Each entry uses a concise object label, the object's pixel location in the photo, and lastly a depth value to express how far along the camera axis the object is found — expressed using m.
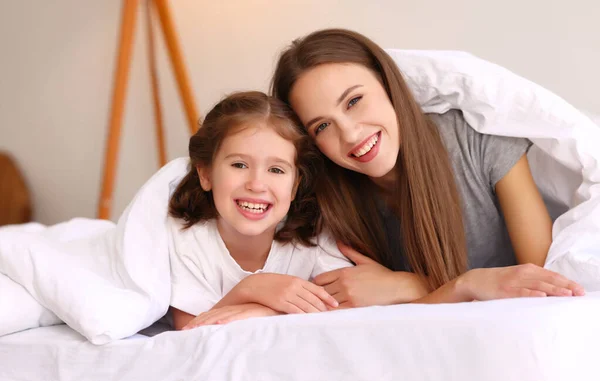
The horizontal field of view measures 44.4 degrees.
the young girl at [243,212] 1.40
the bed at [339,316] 0.94
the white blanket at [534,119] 1.36
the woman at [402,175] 1.38
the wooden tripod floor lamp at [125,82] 2.41
